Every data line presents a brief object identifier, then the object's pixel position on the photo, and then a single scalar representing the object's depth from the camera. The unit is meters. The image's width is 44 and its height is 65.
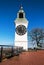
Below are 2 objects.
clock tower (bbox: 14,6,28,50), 17.79
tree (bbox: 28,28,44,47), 22.04
